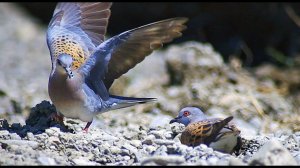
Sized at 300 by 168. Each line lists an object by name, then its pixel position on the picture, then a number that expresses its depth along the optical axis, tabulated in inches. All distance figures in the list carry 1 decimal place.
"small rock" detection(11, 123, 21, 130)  521.7
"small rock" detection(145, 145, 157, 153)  472.6
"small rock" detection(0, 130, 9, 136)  494.4
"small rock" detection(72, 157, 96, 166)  435.5
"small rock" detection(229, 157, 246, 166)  401.7
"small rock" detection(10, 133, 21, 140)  487.0
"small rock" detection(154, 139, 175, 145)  459.8
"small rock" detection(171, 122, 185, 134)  533.4
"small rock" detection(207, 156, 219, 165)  424.2
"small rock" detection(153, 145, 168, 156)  444.5
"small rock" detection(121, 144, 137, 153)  468.4
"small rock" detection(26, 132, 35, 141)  478.2
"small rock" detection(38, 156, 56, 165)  417.4
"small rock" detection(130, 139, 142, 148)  487.5
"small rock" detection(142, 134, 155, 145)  490.6
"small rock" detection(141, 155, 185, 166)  408.8
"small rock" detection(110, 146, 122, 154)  468.8
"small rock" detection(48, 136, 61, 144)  469.1
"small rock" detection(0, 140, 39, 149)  460.8
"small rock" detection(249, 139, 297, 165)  402.6
